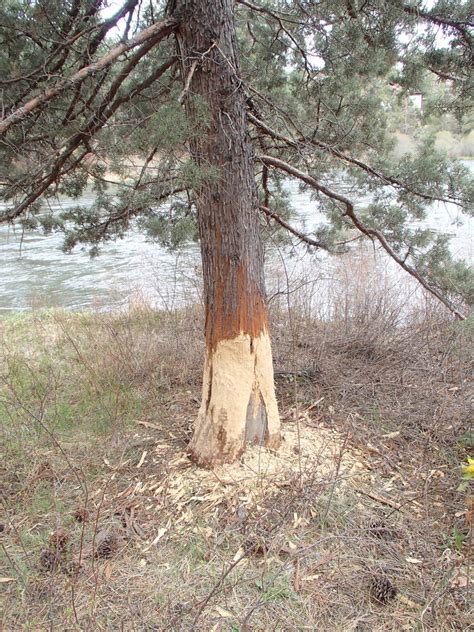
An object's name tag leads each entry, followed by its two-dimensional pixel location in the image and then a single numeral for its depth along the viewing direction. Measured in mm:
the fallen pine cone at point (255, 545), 2297
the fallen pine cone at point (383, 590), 2061
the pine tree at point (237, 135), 2549
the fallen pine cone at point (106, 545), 2396
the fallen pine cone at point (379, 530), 2446
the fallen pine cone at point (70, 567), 2213
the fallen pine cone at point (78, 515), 2654
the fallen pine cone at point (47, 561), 2282
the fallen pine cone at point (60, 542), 2316
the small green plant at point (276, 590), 2076
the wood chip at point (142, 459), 3125
